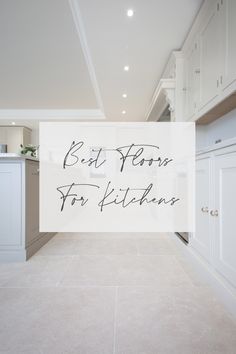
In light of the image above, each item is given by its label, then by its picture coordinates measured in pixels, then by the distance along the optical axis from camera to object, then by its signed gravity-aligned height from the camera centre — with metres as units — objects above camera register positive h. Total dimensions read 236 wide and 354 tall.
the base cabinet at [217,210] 1.41 -0.21
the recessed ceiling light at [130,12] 2.33 +1.57
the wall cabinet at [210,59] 1.72 +1.00
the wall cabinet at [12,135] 6.98 +1.18
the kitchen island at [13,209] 2.22 -0.29
